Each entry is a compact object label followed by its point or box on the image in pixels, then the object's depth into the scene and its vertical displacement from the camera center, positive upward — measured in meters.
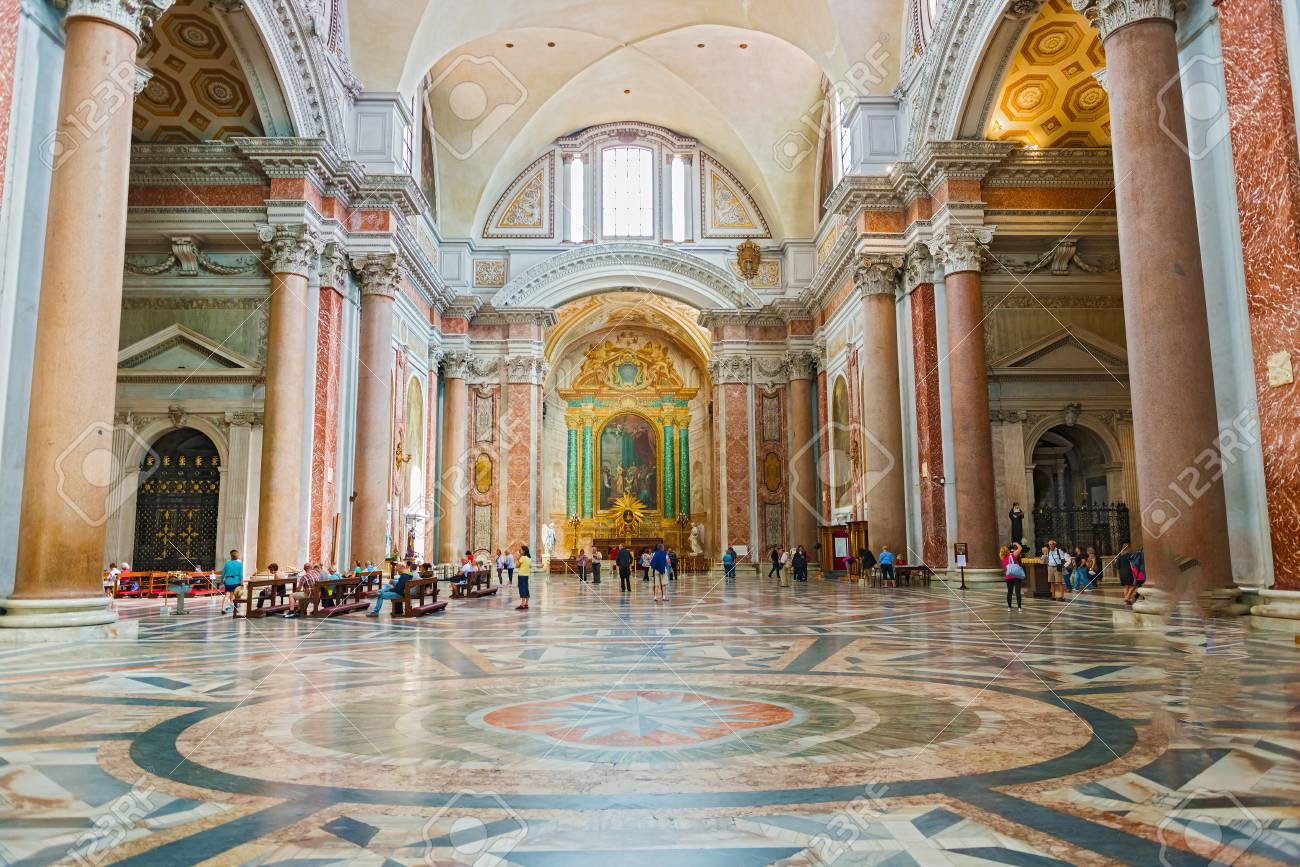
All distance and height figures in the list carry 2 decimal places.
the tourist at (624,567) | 18.25 -0.52
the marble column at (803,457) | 27.78 +2.54
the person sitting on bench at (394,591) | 12.32 -0.65
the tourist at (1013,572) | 11.64 -0.46
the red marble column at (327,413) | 16.55 +2.46
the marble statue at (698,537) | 37.00 +0.13
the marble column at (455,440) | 27.34 +3.18
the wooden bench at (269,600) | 11.73 -0.74
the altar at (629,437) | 38.84 +4.50
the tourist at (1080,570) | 16.42 -0.63
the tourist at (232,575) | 12.85 -0.42
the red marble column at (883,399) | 18.91 +2.89
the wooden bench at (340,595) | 12.20 -0.75
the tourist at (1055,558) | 14.27 -0.35
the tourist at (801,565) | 22.23 -0.64
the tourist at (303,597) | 12.06 -0.69
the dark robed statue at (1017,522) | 17.25 +0.27
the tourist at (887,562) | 17.95 -0.49
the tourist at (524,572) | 13.58 -0.44
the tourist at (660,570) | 15.90 -0.51
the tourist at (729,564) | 25.12 -0.66
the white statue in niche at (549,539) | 34.41 +0.13
